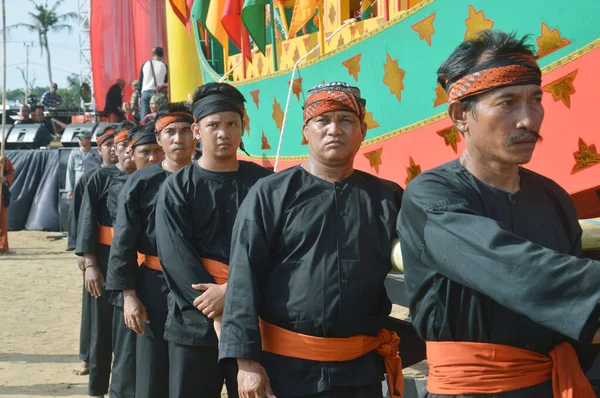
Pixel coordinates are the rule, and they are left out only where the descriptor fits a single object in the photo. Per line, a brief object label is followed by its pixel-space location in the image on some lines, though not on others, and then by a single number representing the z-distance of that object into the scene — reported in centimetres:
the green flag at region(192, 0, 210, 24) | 724
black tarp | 1576
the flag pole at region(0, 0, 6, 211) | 844
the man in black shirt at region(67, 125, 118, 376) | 637
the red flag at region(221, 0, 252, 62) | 665
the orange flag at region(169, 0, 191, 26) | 848
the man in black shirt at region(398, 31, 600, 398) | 193
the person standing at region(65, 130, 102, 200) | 1287
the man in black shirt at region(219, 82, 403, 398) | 271
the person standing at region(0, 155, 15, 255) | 1266
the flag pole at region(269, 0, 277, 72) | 637
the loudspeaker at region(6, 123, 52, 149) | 1769
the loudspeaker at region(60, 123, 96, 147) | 1723
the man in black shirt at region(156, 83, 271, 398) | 358
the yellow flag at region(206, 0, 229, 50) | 695
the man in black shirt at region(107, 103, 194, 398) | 427
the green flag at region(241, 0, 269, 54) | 599
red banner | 1741
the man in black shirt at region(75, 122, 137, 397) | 561
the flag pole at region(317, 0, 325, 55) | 555
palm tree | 4950
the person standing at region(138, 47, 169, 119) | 1180
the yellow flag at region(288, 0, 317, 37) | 561
